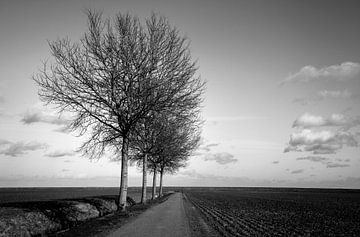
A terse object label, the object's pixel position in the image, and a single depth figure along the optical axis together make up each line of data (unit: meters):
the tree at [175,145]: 32.19
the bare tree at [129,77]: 18.58
